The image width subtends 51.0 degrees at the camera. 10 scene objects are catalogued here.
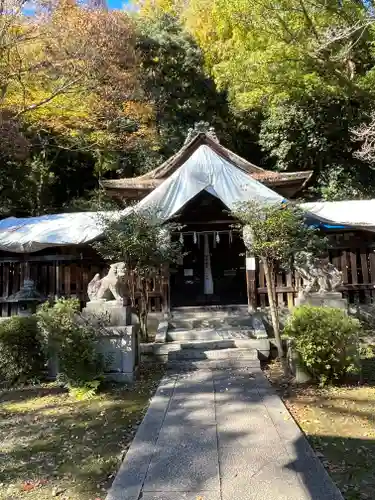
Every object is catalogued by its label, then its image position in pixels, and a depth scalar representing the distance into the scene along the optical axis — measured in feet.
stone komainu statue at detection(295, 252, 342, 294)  24.38
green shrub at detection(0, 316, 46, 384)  21.11
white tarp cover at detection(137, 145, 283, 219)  30.91
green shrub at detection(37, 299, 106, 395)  19.22
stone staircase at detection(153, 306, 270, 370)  23.35
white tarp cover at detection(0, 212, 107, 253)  32.09
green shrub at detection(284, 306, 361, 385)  18.25
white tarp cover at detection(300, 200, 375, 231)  31.45
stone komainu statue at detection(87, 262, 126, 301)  22.02
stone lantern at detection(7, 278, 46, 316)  31.45
